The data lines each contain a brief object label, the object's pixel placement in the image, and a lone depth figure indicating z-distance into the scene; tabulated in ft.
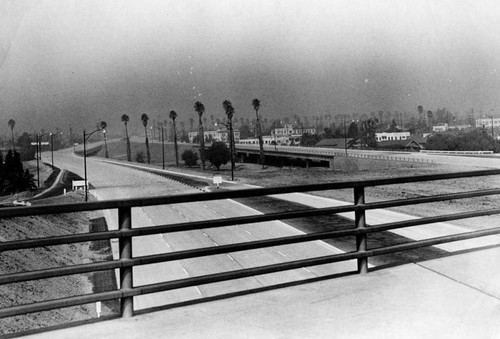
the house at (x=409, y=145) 309.22
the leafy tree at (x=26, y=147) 189.88
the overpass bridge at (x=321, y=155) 233.02
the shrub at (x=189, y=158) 303.07
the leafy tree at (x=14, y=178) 161.17
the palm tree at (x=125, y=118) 270.46
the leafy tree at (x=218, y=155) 261.44
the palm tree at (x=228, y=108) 319.06
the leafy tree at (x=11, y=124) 156.97
